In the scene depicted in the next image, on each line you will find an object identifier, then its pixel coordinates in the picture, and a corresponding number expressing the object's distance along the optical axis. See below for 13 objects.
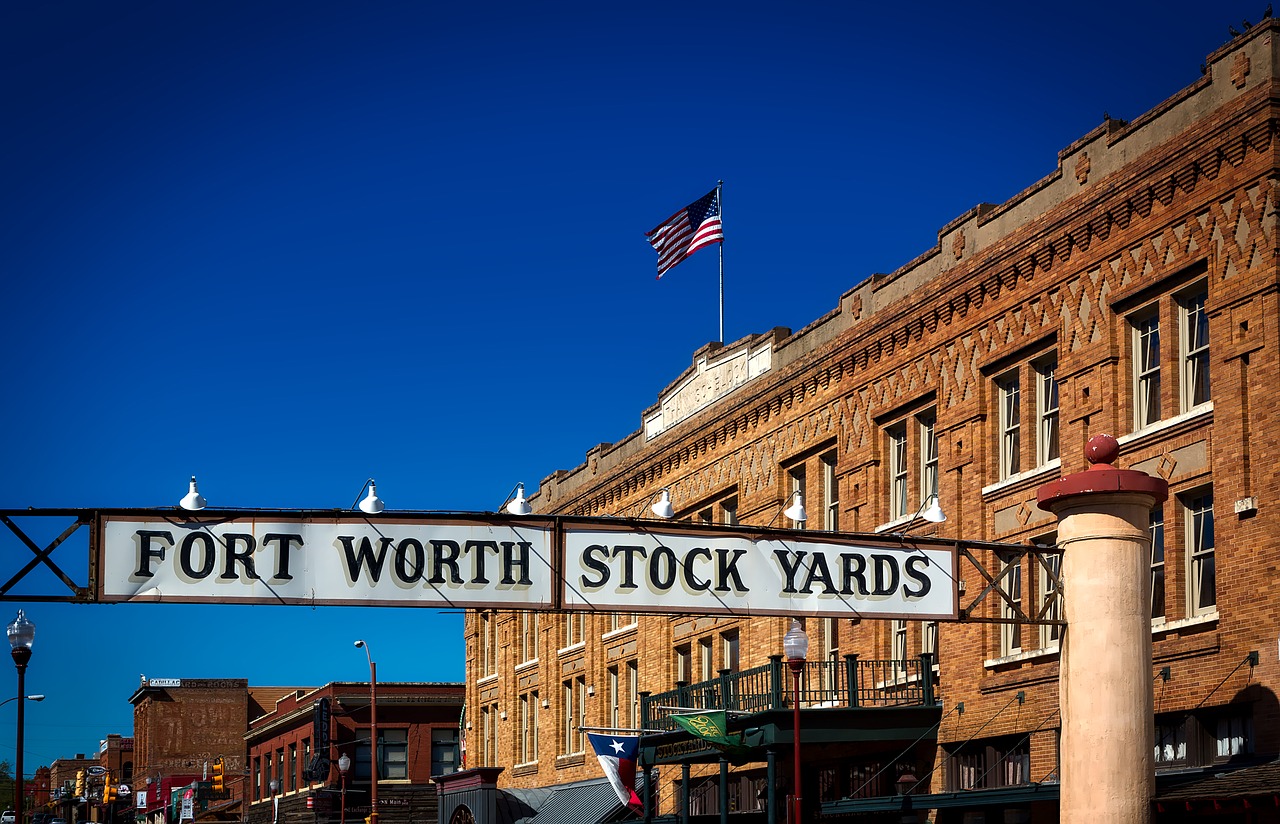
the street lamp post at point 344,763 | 59.84
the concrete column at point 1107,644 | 17.88
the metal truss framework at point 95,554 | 16.84
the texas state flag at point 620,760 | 35.16
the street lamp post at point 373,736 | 50.52
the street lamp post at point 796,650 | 24.06
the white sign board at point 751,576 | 18.84
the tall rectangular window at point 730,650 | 38.62
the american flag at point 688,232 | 38.50
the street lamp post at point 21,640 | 25.02
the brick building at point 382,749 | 67.44
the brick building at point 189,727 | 115.19
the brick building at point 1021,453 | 22.70
